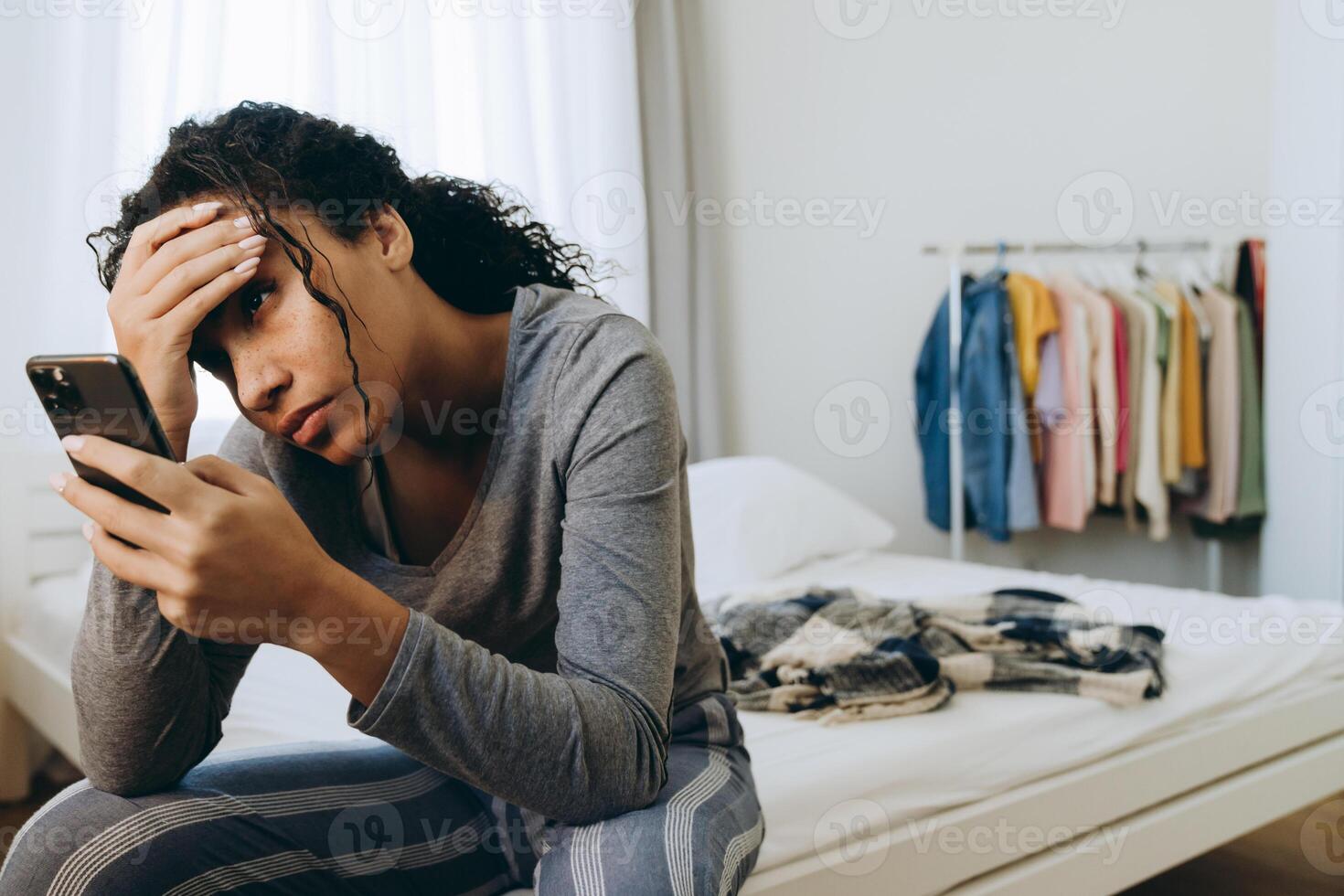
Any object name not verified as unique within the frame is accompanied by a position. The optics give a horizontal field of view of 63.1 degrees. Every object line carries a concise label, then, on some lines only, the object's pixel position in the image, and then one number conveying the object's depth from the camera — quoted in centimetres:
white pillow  224
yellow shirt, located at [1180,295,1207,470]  288
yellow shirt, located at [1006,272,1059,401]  291
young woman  66
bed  119
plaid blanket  139
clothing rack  298
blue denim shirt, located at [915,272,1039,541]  294
